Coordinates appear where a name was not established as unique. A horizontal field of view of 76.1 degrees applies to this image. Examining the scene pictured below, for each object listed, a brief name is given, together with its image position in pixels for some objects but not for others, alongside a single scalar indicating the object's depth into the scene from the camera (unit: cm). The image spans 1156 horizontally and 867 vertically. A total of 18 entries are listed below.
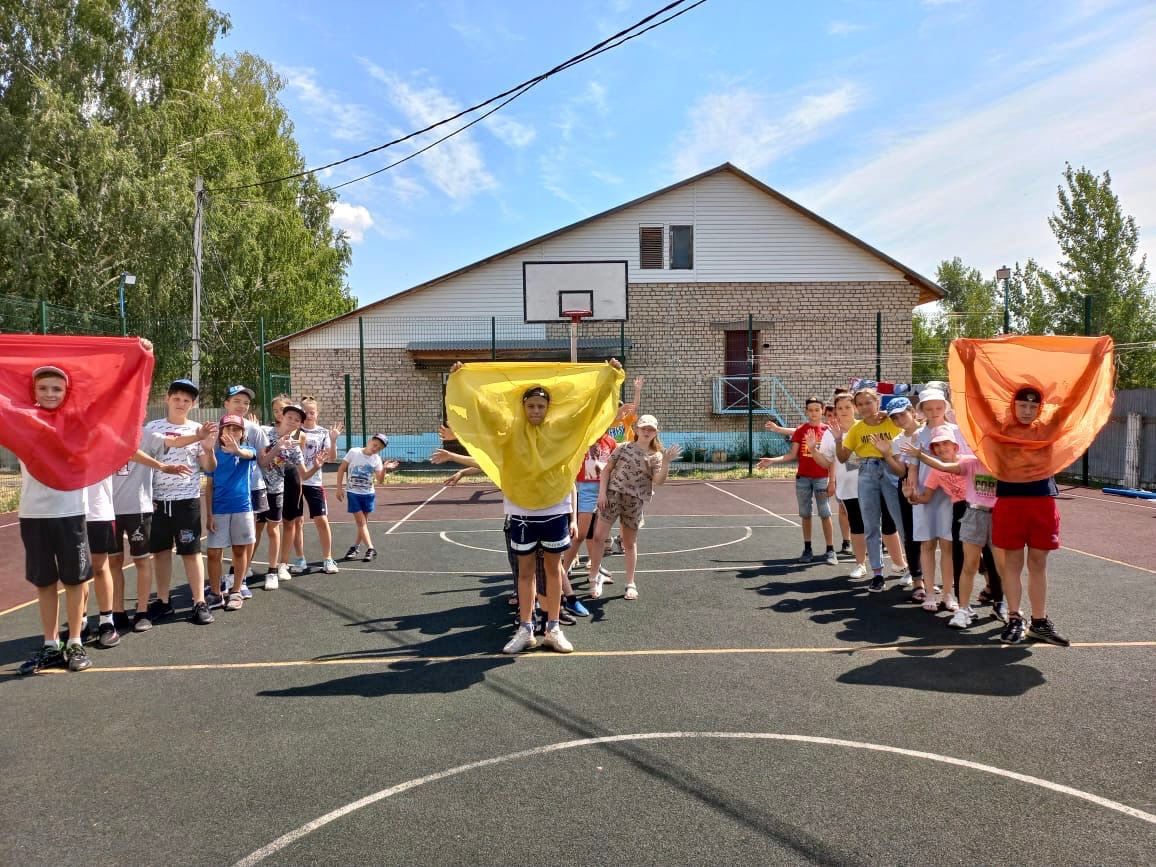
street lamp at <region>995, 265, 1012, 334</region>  1755
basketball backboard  1903
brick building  2277
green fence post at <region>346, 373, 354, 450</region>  1919
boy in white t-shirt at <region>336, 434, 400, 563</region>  882
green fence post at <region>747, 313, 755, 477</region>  1836
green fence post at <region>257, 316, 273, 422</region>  1873
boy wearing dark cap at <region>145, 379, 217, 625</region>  596
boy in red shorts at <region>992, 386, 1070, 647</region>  545
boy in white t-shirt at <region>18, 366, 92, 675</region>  505
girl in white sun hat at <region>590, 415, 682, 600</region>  688
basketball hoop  1643
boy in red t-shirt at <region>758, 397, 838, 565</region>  847
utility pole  1838
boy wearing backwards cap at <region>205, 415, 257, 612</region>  663
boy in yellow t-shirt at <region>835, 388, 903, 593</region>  691
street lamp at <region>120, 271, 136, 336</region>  2089
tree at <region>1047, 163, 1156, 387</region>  3198
